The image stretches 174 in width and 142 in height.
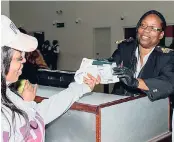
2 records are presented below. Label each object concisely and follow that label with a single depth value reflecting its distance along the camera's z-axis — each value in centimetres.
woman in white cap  86
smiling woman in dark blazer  136
